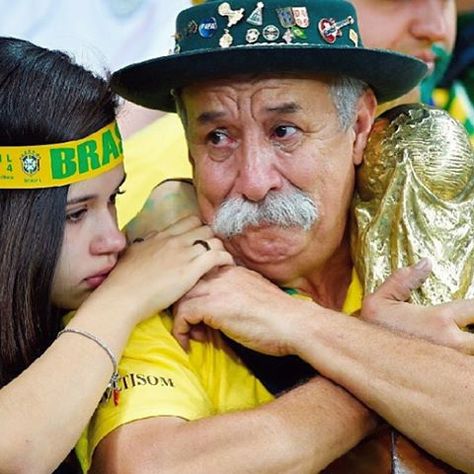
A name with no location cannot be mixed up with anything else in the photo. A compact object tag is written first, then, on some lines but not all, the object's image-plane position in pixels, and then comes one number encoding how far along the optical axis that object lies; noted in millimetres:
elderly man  4926
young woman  5301
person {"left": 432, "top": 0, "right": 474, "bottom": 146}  10656
